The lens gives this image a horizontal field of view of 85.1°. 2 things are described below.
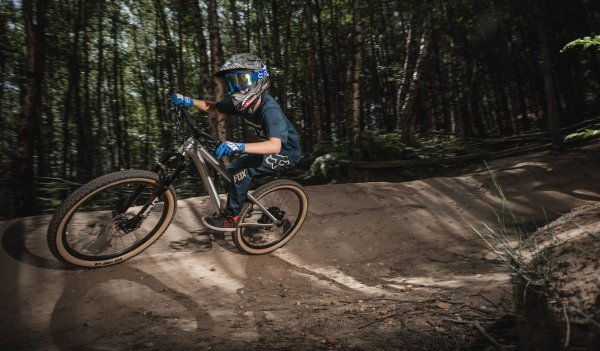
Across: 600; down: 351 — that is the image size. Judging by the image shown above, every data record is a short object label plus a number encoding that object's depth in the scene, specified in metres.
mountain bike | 3.12
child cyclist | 3.53
